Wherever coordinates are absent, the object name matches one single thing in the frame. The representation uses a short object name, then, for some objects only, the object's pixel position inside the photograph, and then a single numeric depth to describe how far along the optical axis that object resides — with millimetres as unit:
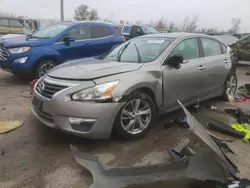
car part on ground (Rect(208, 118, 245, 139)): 2914
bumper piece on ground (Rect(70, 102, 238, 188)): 1853
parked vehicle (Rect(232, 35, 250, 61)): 8609
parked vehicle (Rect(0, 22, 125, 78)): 4747
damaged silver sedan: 2349
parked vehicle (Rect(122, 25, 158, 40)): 11904
